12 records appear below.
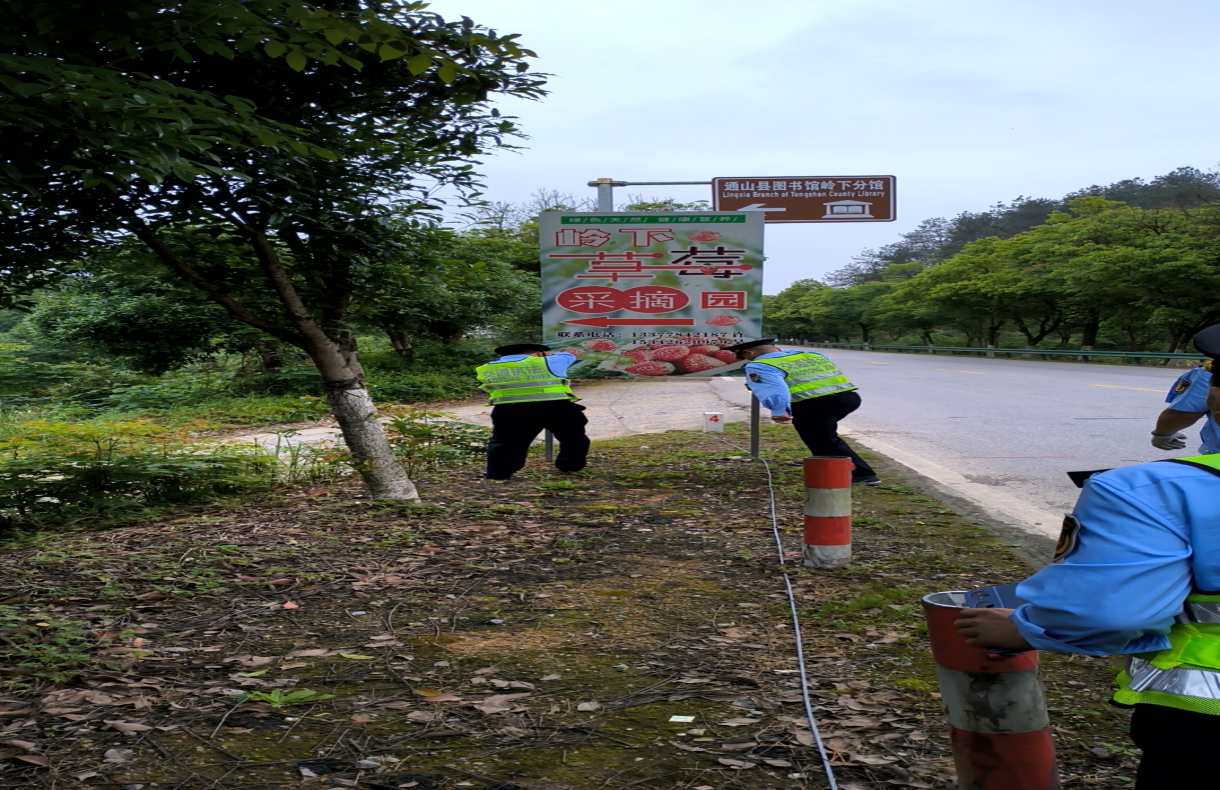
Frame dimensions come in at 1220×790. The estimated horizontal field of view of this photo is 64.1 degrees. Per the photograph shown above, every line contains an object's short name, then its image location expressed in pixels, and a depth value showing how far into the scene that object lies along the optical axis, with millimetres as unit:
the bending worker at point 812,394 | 8352
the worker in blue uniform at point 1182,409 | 4203
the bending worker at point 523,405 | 9047
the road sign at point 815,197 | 12883
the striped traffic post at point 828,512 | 5340
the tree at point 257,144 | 3457
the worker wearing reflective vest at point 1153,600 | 1598
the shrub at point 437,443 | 8398
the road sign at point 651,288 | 9672
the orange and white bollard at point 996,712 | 2287
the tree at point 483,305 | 8172
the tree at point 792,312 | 94250
